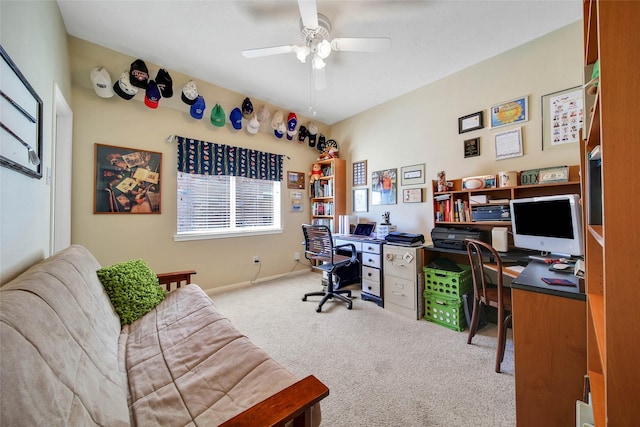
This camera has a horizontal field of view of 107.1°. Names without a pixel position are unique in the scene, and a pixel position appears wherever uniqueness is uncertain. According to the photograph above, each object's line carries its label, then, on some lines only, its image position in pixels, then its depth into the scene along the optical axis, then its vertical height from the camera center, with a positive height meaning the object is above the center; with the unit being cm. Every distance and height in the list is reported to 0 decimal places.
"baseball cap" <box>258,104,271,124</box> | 337 +146
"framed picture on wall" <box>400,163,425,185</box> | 303 +54
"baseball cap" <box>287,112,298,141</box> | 366 +144
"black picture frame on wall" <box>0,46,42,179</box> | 92 +44
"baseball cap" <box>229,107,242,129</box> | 312 +131
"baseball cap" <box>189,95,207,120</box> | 282 +130
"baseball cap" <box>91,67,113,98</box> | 223 +128
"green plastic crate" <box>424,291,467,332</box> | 215 -91
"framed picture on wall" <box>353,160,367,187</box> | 373 +69
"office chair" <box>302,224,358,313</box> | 263 -45
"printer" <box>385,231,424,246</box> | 256 -26
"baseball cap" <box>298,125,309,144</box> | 391 +137
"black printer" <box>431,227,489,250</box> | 229 -21
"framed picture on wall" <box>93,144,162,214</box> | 239 +39
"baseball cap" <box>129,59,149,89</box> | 239 +146
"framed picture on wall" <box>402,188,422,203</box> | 304 +27
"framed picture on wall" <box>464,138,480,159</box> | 256 +75
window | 297 +14
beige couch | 53 -56
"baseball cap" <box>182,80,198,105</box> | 272 +143
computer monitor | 170 -7
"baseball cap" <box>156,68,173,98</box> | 257 +146
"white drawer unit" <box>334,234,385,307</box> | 273 -62
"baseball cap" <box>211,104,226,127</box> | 296 +127
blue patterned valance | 290 +76
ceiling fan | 180 +137
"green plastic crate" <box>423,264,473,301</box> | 218 -64
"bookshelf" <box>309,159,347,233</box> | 384 +36
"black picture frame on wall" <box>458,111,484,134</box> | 254 +103
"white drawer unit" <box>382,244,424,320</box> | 241 -69
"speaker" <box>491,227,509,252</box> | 217 -22
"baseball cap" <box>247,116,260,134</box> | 327 +126
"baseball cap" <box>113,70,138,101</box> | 233 +129
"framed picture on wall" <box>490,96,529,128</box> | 228 +103
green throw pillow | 141 -46
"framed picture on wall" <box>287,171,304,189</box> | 389 +61
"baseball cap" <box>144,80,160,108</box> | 250 +129
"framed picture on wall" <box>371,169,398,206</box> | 333 +42
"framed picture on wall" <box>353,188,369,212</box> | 372 +26
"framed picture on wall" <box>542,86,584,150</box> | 201 +86
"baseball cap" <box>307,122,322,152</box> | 397 +141
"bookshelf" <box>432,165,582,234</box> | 204 +18
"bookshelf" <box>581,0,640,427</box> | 49 +4
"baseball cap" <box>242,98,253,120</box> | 321 +149
